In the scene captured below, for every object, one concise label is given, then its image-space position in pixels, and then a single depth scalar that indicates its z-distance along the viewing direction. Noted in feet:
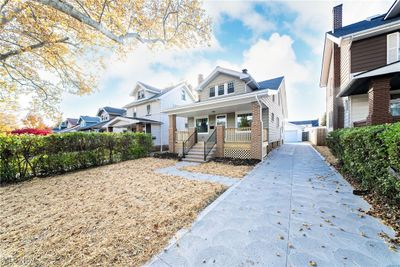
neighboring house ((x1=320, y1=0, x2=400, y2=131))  19.10
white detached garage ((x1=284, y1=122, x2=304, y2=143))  102.83
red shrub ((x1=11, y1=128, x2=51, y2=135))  51.88
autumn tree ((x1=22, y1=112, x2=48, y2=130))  86.02
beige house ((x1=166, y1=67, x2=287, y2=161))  29.43
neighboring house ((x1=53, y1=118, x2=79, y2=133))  119.91
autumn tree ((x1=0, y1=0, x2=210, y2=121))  23.94
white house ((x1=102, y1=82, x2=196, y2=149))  58.80
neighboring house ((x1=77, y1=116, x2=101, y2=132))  99.25
